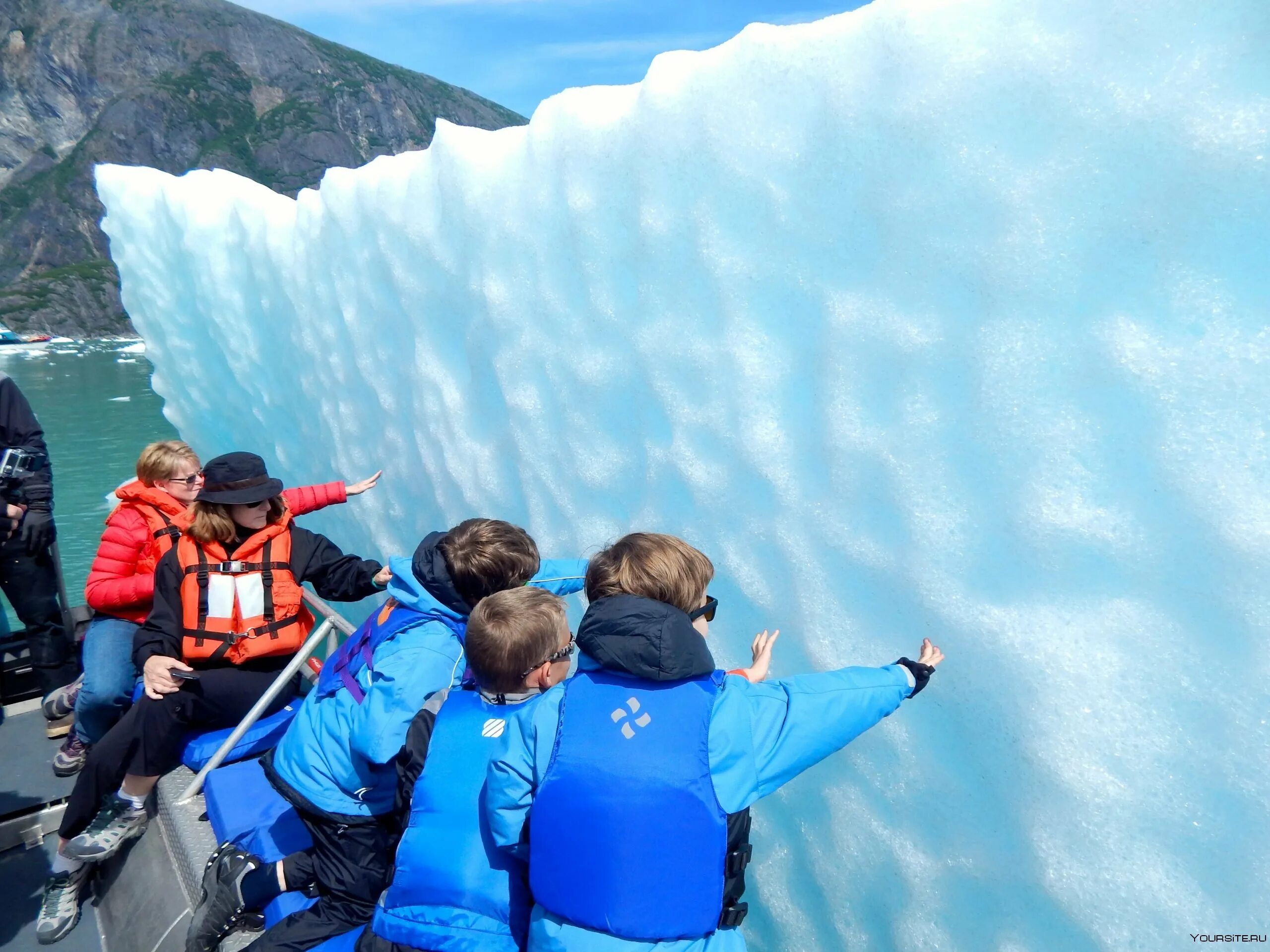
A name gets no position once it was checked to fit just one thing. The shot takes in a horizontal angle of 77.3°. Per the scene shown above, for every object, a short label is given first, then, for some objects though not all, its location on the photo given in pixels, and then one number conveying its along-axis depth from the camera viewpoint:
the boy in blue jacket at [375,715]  1.46
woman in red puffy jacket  2.36
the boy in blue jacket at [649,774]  1.05
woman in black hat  2.03
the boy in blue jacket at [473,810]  1.24
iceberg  1.08
